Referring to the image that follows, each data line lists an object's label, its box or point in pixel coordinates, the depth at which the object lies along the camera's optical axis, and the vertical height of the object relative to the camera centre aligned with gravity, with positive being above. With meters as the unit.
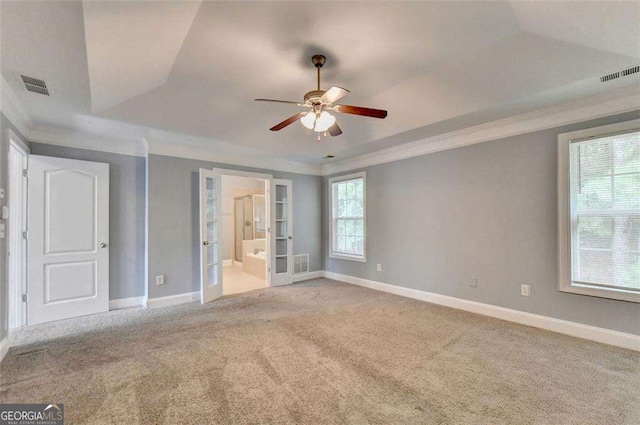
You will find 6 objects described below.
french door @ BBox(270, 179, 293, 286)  5.42 -0.35
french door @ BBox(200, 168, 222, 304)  4.29 -0.35
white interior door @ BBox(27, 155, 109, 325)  3.44 -0.33
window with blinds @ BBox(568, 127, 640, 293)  2.69 +0.00
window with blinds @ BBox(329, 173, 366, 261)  5.38 -0.09
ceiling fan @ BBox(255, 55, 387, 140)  2.16 +0.83
